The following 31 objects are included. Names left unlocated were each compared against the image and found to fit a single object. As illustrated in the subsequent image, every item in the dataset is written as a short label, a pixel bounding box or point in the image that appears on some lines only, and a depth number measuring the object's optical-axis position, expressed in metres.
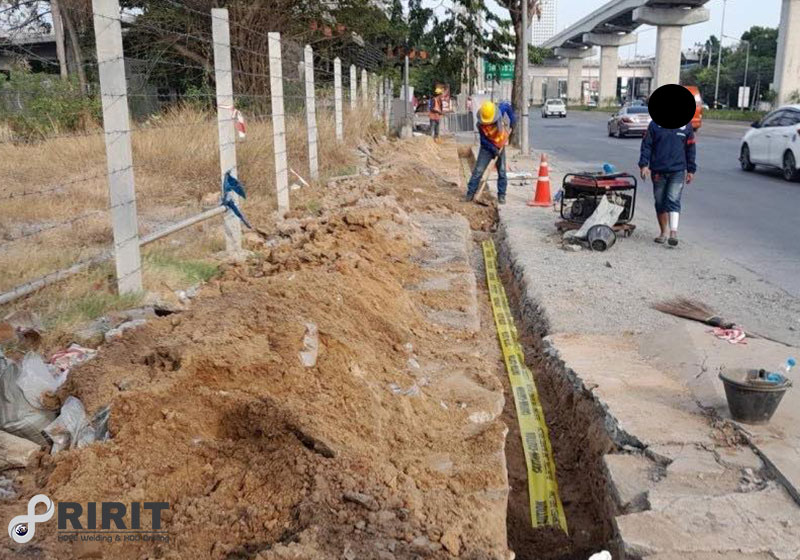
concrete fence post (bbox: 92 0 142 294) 5.45
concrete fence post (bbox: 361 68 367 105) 21.10
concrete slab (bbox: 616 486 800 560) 3.19
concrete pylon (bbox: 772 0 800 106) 39.47
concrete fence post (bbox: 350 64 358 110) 18.17
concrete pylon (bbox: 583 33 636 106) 70.56
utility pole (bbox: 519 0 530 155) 21.01
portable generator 9.27
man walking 8.96
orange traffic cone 12.16
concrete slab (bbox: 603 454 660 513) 3.66
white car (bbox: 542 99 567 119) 59.94
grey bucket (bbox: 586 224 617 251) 8.69
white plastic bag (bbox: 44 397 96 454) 3.58
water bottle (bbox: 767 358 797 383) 4.15
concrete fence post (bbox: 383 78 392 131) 26.46
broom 5.96
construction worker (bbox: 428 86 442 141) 29.02
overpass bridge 40.41
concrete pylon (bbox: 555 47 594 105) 97.06
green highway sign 31.56
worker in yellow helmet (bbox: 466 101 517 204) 11.95
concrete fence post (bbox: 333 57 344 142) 15.32
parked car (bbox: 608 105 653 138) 30.09
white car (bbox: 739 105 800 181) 15.78
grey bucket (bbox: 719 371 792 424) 4.08
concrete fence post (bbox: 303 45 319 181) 11.70
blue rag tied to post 7.41
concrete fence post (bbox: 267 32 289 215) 9.14
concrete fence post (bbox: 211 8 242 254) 7.31
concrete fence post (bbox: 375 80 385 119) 26.12
